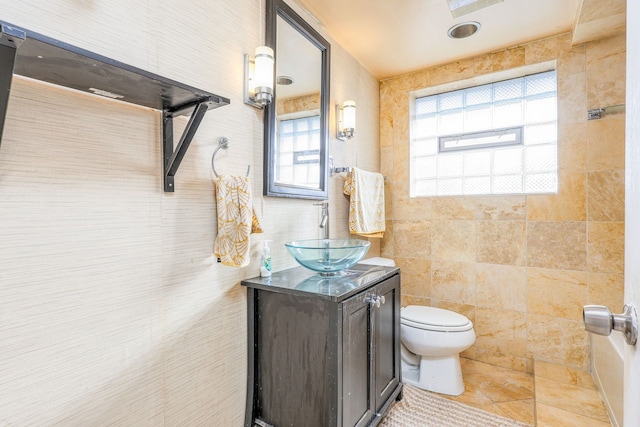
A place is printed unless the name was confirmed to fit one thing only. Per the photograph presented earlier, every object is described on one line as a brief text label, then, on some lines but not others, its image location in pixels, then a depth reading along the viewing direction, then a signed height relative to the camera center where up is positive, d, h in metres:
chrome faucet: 1.89 -0.02
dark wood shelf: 0.65 +0.36
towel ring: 1.31 +0.28
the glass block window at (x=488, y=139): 2.24 +0.58
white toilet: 1.90 -0.82
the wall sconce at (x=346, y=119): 2.12 +0.64
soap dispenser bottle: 1.50 -0.24
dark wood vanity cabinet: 1.24 -0.59
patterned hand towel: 1.27 -0.05
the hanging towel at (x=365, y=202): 2.20 +0.08
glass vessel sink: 1.51 -0.22
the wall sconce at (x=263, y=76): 1.39 +0.61
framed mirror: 1.57 +0.57
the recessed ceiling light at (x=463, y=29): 1.99 +1.20
